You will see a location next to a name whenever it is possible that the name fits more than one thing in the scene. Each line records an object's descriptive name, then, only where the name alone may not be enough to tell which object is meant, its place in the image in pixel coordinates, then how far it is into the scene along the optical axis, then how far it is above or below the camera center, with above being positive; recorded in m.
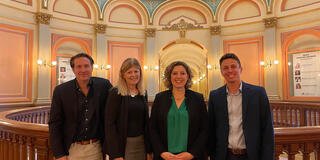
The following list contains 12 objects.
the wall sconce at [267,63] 10.72 +1.06
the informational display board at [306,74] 9.50 +0.44
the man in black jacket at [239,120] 1.85 -0.35
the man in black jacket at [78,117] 2.04 -0.35
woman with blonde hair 2.06 -0.38
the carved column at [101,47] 11.45 +2.09
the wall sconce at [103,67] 11.36 +0.95
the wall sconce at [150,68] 12.19 +0.93
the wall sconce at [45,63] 9.50 +1.00
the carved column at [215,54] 11.84 +1.71
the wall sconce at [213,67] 11.83 +0.96
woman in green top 2.04 -0.41
